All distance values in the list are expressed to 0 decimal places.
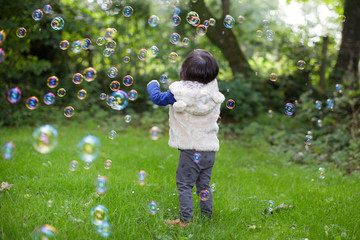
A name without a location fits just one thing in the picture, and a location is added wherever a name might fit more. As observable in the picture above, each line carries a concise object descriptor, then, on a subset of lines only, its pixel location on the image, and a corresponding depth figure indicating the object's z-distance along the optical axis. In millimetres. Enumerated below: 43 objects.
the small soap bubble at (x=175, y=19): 4230
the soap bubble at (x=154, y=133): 3533
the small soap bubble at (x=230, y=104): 3851
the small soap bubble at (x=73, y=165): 3509
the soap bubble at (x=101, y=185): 3135
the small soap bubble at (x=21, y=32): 4361
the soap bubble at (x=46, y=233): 2350
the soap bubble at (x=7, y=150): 3389
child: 2707
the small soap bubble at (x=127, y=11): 4412
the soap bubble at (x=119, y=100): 3660
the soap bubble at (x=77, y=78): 4039
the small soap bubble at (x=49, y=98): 4004
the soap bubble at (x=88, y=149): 3528
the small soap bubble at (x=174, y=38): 3997
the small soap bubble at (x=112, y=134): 3811
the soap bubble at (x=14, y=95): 3631
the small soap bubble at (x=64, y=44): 4207
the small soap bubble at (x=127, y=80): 3951
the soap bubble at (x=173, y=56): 3887
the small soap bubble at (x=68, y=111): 4009
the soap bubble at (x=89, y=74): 4176
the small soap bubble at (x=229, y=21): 4359
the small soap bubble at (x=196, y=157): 2788
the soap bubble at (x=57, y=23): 4172
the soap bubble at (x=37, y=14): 4326
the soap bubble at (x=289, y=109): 4590
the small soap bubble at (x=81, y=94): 4254
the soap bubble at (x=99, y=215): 2576
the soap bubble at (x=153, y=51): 3811
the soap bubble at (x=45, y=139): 3588
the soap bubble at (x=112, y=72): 4047
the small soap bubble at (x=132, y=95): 3949
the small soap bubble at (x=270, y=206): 3239
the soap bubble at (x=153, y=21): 4043
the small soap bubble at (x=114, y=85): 4105
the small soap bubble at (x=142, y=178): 3383
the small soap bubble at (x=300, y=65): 5085
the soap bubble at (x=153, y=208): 2902
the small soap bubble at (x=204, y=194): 2895
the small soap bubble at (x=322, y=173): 4120
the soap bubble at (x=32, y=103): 3832
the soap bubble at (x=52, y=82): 4098
